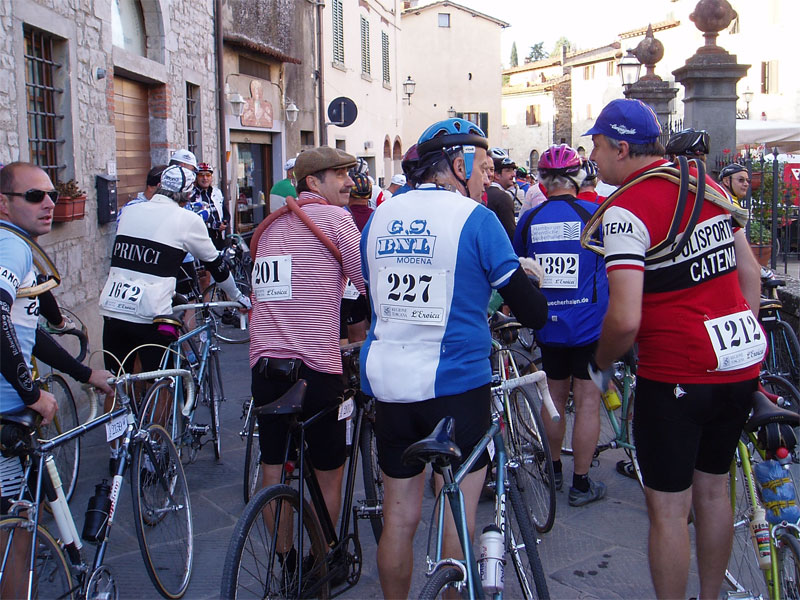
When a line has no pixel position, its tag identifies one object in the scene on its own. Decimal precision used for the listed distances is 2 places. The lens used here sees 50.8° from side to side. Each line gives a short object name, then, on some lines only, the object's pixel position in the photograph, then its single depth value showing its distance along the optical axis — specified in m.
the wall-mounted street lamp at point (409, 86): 31.31
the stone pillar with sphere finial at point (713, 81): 10.12
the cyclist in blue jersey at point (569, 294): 4.65
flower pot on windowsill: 6.89
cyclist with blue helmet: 2.76
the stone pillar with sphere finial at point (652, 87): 14.02
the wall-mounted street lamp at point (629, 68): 13.87
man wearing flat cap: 3.58
